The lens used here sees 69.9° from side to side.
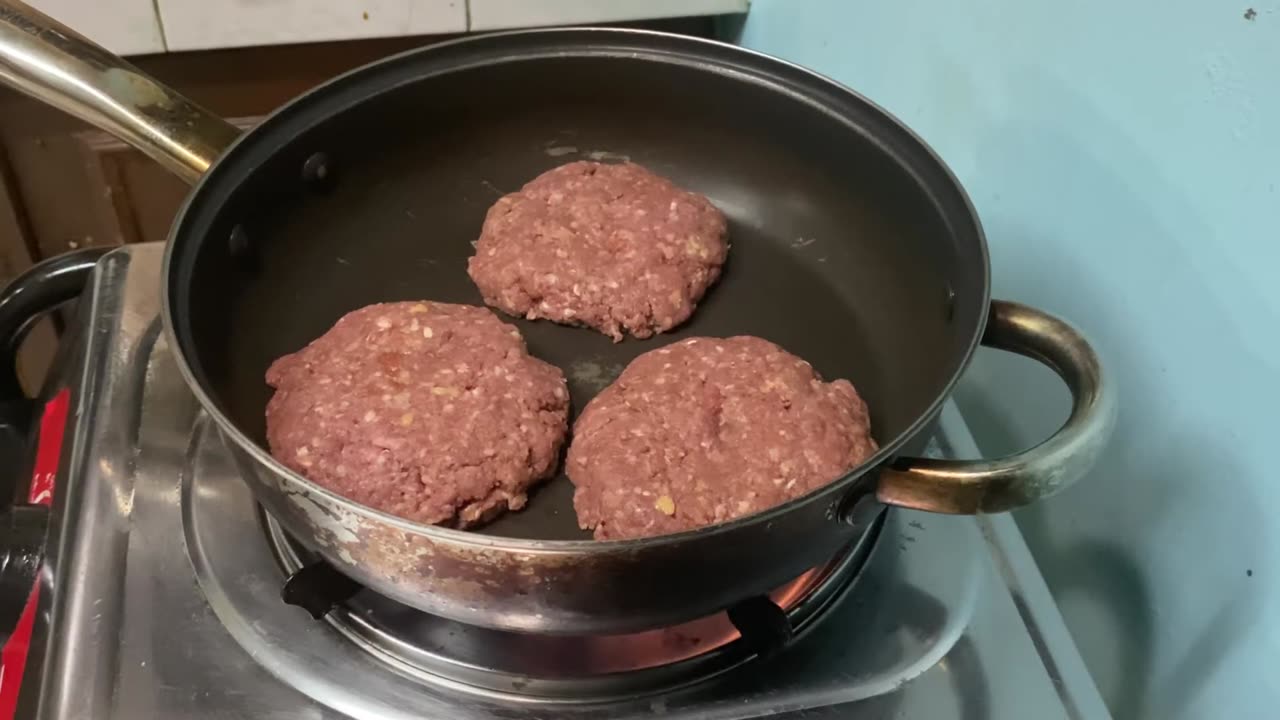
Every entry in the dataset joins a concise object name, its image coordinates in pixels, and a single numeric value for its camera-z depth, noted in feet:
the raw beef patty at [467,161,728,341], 1.17
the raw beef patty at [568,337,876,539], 0.93
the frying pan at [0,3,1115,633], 0.73
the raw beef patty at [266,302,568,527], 0.95
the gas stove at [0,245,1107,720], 0.84
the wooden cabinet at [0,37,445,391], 1.62
